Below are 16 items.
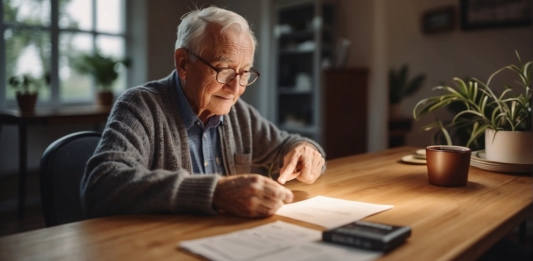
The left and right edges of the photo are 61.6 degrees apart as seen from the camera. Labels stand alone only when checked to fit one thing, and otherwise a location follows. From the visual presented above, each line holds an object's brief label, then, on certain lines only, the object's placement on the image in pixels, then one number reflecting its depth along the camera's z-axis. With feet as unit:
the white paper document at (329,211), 3.01
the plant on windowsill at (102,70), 13.88
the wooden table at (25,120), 11.00
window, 12.82
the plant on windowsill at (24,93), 11.77
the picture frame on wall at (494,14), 13.11
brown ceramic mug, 4.04
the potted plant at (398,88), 14.17
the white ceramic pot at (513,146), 4.66
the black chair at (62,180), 3.85
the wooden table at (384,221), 2.40
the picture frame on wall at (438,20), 15.07
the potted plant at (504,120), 4.67
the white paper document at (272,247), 2.30
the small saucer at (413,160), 5.37
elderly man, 3.08
